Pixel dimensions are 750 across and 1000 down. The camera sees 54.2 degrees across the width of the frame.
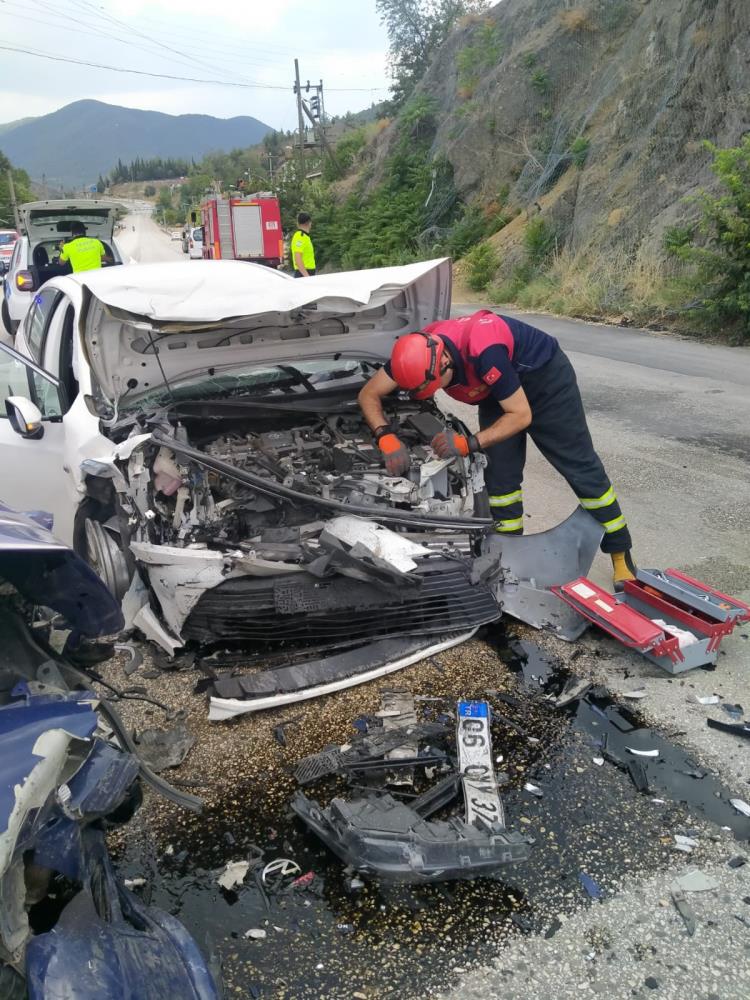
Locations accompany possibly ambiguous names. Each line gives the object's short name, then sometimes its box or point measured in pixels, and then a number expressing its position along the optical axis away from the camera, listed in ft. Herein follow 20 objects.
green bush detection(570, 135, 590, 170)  59.67
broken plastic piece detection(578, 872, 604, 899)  7.33
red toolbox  10.75
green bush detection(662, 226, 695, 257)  38.64
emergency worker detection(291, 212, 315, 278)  43.75
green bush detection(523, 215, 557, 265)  55.42
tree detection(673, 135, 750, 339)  33.73
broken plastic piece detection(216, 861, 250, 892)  7.66
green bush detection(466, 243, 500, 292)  59.52
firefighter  12.29
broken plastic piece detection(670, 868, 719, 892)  7.36
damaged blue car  4.64
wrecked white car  10.66
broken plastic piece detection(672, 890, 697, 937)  6.94
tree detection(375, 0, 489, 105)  111.55
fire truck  66.90
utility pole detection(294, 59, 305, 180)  119.03
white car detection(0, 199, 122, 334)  34.04
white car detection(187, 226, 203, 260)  92.02
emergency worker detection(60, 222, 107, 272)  27.68
